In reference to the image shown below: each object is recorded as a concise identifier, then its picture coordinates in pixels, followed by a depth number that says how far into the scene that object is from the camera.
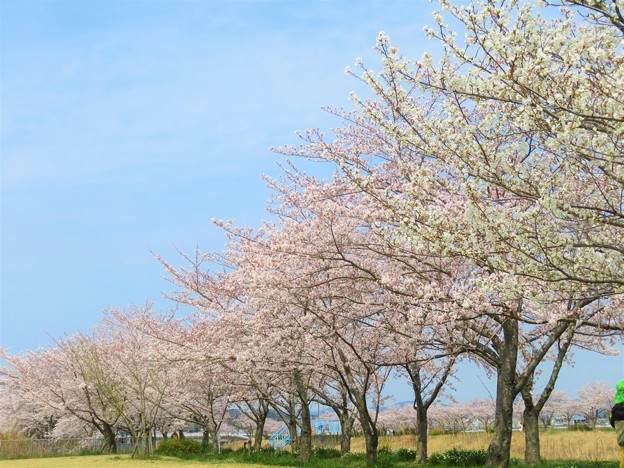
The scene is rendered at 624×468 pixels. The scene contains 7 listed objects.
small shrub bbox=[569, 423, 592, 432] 37.88
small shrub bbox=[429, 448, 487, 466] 18.11
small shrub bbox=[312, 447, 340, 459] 26.63
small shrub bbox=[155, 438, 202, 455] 34.20
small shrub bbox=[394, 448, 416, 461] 21.81
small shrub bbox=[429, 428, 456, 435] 43.06
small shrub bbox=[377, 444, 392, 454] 24.45
